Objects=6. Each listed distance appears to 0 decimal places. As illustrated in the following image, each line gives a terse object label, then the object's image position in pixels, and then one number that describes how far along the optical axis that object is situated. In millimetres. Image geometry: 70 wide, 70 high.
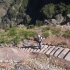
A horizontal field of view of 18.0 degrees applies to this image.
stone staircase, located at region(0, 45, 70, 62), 9555
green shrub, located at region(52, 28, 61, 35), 16002
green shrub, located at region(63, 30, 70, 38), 15219
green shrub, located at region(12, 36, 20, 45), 15983
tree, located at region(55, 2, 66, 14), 56938
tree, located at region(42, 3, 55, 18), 60206
